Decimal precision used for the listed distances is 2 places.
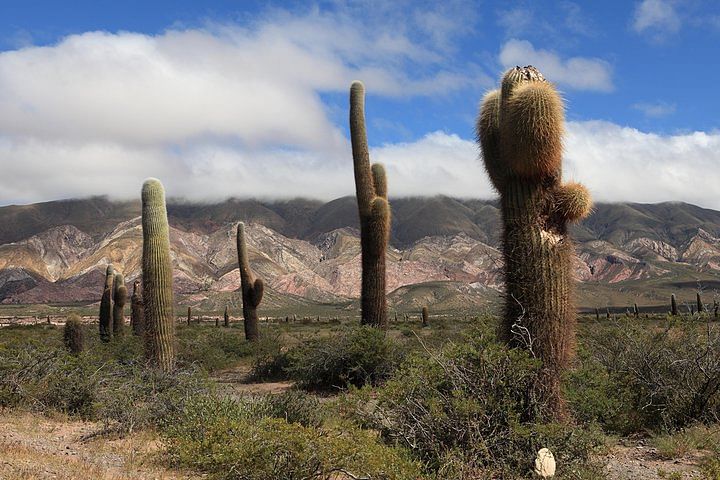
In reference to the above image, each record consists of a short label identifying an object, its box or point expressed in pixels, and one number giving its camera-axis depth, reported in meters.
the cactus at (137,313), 22.84
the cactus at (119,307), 25.60
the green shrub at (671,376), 8.95
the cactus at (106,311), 25.69
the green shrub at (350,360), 14.55
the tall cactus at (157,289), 13.86
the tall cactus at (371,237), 16.08
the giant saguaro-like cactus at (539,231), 7.62
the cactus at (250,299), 23.73
